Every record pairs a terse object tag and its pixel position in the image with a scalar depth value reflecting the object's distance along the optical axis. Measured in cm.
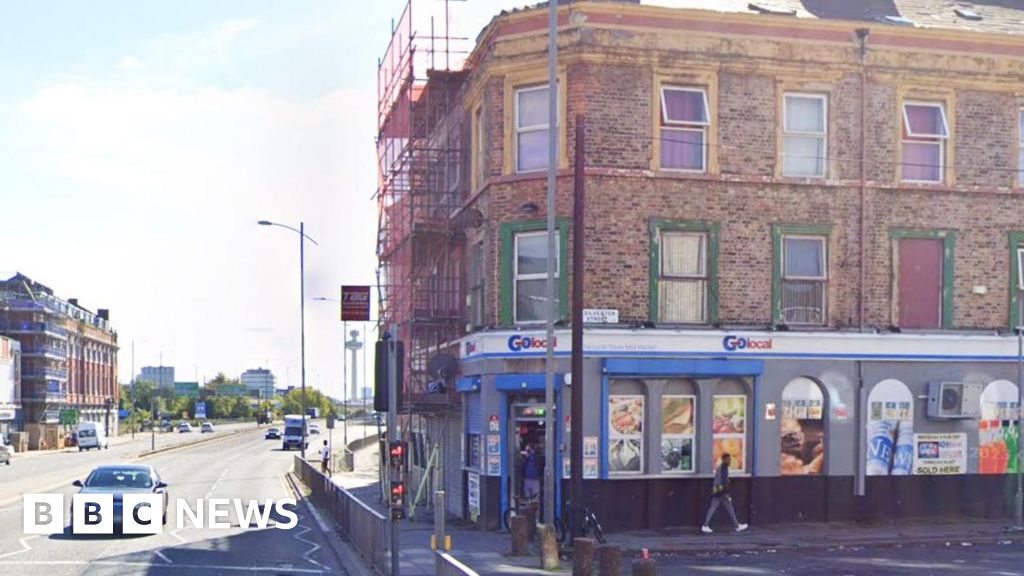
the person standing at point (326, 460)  5000
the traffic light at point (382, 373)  1794
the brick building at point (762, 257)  2683
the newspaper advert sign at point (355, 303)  2527
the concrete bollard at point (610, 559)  1585
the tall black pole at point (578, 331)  2238
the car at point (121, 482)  2619
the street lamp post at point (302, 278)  5309
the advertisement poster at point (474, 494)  2836
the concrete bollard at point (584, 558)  1611
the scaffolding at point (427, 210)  3241
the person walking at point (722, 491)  2561
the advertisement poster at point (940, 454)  2833
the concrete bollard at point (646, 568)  1401
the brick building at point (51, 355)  11612
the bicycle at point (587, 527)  2256
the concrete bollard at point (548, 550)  2041
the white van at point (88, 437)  9844
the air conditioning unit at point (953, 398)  2825
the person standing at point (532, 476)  2680
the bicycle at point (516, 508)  2545
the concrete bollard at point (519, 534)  2216
